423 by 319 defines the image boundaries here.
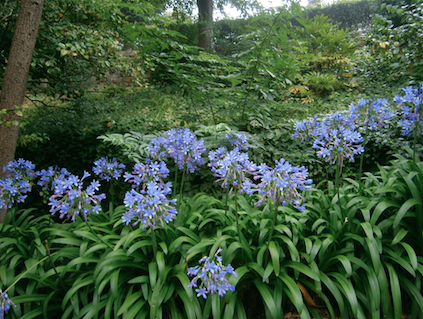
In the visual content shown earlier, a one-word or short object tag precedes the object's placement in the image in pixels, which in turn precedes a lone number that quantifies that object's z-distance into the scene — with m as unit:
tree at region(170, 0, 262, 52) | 7.85
